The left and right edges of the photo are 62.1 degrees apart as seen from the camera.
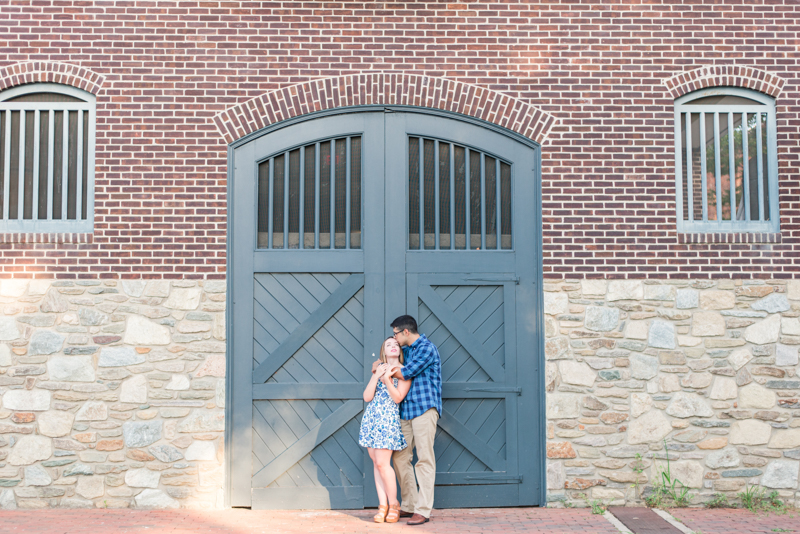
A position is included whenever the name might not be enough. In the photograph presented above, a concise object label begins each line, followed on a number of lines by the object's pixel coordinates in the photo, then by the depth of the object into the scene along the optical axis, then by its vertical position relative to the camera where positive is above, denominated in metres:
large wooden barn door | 6.44 +0.08
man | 5.83 -0.98
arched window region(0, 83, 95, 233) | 6.64 +1.47
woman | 5.77 -1.07
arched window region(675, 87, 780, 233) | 6.84 +1.52
